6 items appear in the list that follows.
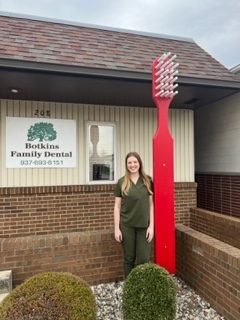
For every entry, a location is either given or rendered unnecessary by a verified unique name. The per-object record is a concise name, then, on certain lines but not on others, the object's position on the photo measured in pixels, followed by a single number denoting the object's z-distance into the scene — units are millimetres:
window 5086
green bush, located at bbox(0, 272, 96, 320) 2057
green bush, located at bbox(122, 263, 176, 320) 2360
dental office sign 4643
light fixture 4219
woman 2888
